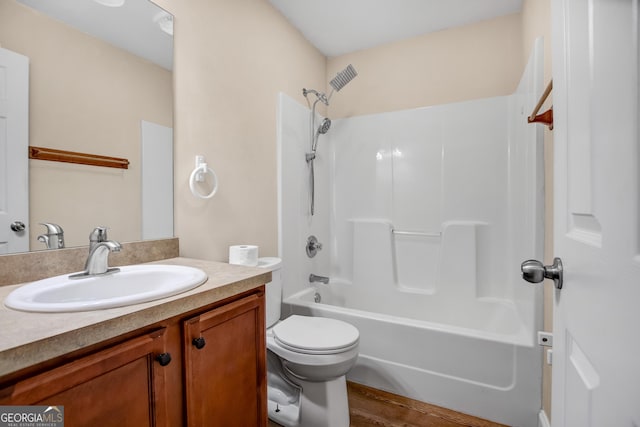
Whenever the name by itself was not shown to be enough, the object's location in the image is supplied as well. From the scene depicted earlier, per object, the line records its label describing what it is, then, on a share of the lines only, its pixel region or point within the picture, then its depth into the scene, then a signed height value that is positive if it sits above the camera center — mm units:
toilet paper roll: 1533 -219
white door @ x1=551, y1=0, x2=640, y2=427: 363 +3
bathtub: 1496 -819
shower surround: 1568 -216
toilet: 1358 -750
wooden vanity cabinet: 571 -396
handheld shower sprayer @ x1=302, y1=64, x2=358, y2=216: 2401 +671
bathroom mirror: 997 +454
